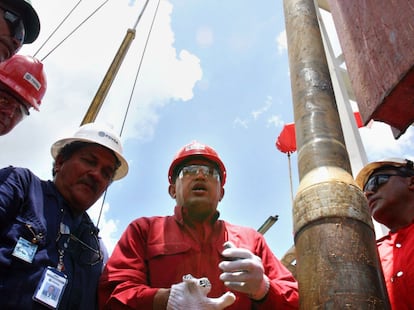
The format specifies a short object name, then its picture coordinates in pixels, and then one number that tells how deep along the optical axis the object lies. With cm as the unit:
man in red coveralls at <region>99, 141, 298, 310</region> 184
